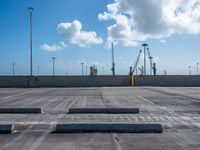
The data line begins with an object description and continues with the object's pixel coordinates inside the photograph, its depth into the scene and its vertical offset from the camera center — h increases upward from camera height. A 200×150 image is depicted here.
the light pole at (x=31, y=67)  25.15 +1.67
